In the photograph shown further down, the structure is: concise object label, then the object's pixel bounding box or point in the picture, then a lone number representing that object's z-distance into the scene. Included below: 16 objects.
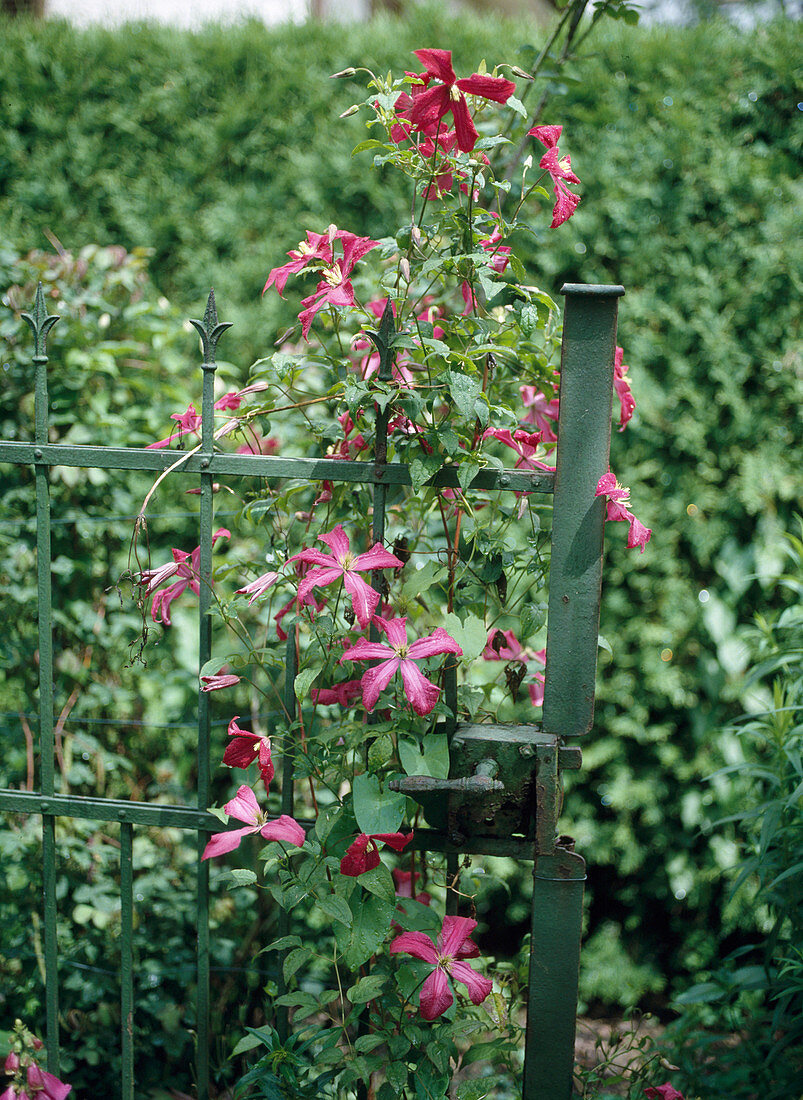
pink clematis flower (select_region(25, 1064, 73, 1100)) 1.38
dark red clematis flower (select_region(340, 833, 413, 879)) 1.09
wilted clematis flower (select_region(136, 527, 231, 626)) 1.27
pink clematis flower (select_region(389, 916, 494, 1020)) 1.11
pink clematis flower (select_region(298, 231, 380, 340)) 1.18
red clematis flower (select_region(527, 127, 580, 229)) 1.16
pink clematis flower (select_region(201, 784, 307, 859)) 1.15
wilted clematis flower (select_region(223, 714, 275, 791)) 1.16
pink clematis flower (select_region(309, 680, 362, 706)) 1.28
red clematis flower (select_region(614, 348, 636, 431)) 1.37
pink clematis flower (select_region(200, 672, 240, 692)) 1.22
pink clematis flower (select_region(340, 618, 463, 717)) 1.07
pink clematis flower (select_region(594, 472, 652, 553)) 1.16
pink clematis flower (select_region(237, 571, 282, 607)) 1.21
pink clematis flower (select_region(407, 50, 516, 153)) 1.04
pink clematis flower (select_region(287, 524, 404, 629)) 1.10
